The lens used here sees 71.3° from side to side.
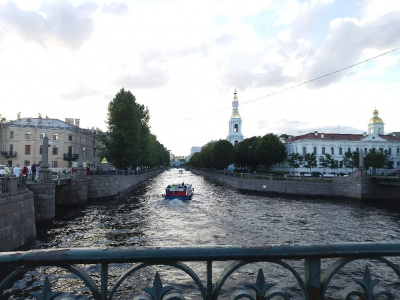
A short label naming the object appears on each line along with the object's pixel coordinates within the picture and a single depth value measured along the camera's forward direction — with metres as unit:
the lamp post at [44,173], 20.80
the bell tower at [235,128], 129.00
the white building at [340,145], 79.38
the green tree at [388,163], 73.00
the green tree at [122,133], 46.09
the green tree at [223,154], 77.62
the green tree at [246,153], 84.81
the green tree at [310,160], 69.94
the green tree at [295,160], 71.57
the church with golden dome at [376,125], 100.23
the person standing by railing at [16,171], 23.39
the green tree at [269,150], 76.50
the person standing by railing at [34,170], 24.52
